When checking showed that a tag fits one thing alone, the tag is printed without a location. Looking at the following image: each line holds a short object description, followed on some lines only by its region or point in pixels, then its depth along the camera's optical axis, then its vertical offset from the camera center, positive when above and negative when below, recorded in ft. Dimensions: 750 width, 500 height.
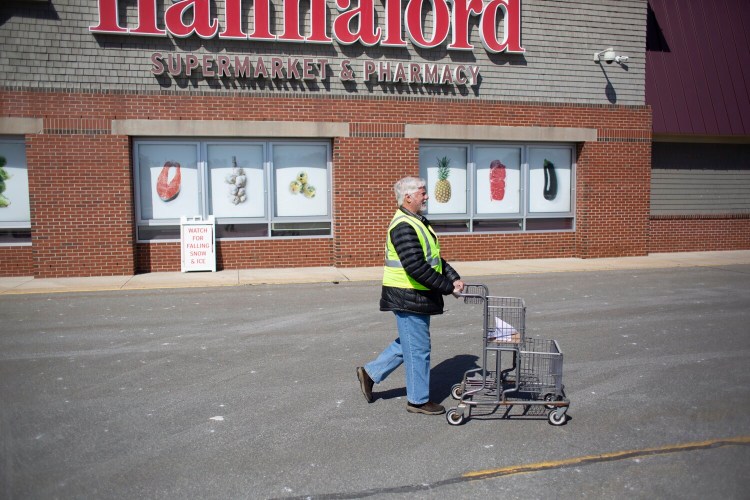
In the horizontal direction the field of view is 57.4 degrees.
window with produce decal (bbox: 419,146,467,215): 52.80 +2.10
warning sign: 47.52 -2.58
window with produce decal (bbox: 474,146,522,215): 54.03 +1.85
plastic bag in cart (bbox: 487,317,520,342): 17.67 -3.36
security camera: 52.80 +11.44
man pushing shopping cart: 17.83 -2.09
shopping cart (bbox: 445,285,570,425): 17.85 -4.83
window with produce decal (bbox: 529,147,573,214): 55.52 +1.85
